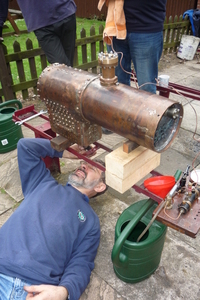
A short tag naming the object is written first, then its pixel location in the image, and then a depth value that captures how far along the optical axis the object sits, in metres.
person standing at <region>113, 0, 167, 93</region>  2.69
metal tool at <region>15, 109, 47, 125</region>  2.42
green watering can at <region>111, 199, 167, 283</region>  1.57
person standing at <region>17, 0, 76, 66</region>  3.14
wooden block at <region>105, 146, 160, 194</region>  1.55
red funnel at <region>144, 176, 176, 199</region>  1.54
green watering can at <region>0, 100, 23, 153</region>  3.19
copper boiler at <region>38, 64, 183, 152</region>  1.31
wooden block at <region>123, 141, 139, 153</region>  1.57
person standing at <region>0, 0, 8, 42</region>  3.47
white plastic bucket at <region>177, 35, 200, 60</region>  6.52
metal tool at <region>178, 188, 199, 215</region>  1.42
